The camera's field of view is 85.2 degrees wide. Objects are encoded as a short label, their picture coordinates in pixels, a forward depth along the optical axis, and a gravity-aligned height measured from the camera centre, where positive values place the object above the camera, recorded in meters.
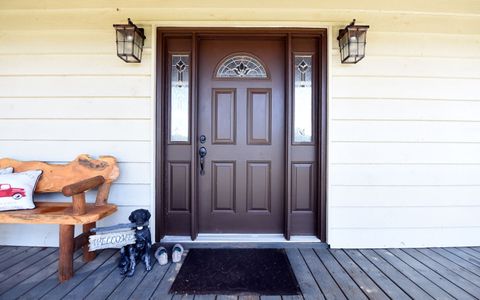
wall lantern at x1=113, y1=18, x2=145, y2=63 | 2.14 +0.91
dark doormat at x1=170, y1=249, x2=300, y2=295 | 1.69 -0.89
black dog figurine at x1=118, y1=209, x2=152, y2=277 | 1.90 -0.73
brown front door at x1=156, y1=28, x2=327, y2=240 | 2.39 +0.17
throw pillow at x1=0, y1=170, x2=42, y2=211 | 1.90 -0.32
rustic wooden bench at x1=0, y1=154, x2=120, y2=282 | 1.79 -0.43
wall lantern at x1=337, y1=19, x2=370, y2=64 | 2.14 +0.92
